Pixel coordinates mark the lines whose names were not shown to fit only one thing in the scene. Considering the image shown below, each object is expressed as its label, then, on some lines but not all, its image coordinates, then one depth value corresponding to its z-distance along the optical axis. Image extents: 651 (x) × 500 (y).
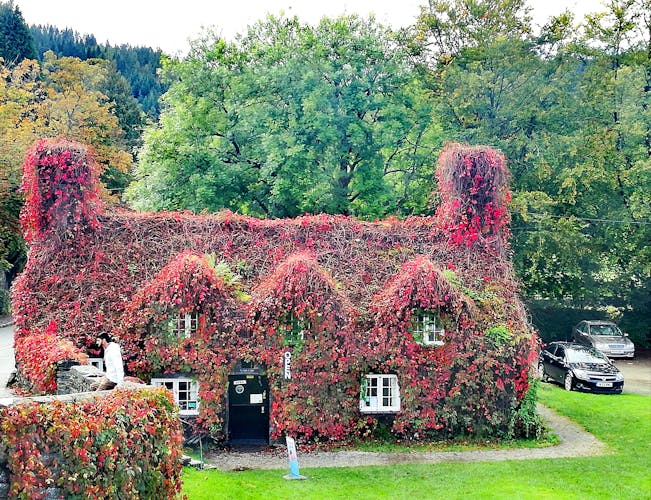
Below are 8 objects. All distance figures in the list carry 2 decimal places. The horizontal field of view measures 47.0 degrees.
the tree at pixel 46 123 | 42.25
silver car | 35.72
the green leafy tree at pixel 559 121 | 33.94
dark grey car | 27.52
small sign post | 17.65
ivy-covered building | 20.19
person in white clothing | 16.22
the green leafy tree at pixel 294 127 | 31.78
